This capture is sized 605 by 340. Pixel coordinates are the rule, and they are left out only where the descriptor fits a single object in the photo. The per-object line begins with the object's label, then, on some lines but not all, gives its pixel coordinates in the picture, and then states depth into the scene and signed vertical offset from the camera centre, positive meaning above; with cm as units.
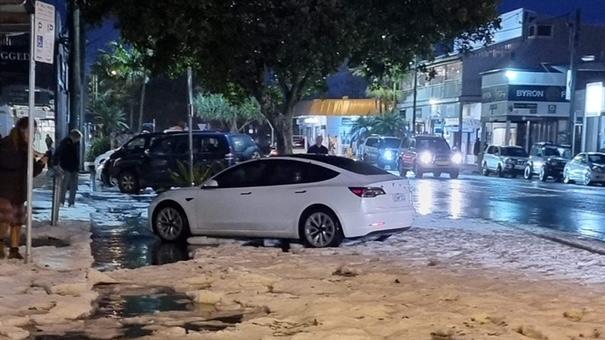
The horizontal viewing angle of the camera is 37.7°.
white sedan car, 1402 -116
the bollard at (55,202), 1591 -143
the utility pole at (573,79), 4688 +332
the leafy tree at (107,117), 6149 +67
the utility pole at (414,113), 6092 +161
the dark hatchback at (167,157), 2623 -83
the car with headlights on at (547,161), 4303 -99
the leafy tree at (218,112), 7000 +146
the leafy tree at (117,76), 6550 +406
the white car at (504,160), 4609 -112
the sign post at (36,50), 1165 +99
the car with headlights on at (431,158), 4038 -96
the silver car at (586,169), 3931 -122
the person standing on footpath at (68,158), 1984 -75
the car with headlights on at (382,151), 4703 -85
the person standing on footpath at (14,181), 1245 -82
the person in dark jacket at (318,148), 2212 -38
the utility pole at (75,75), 3030 +178
